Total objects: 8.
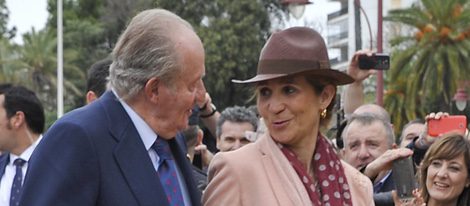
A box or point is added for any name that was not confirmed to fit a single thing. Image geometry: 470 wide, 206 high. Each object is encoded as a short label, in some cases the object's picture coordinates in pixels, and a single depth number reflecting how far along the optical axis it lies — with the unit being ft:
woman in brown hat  12.32
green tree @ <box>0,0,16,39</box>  197.50
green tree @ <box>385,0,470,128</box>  100.32
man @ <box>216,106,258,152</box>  24.82
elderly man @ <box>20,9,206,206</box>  10.53
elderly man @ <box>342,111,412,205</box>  20.43
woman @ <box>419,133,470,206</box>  18.33
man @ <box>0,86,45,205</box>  20.76
